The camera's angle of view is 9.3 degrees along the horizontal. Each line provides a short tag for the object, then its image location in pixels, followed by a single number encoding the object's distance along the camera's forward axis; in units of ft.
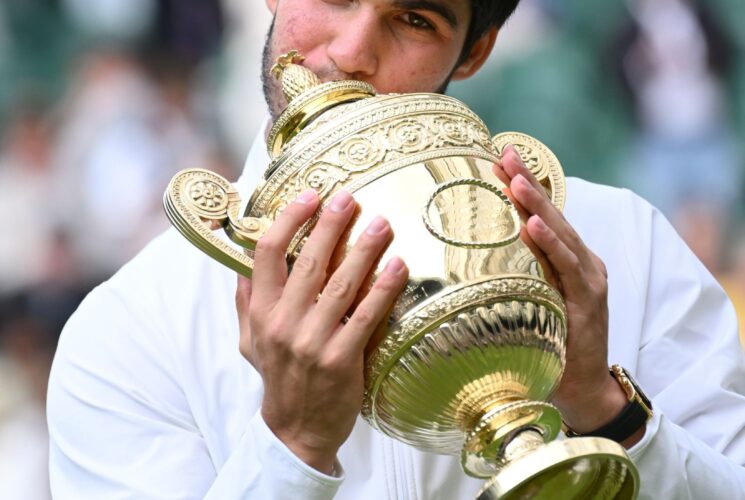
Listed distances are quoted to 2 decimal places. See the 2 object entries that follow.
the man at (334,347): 10.48
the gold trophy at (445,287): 10.29
